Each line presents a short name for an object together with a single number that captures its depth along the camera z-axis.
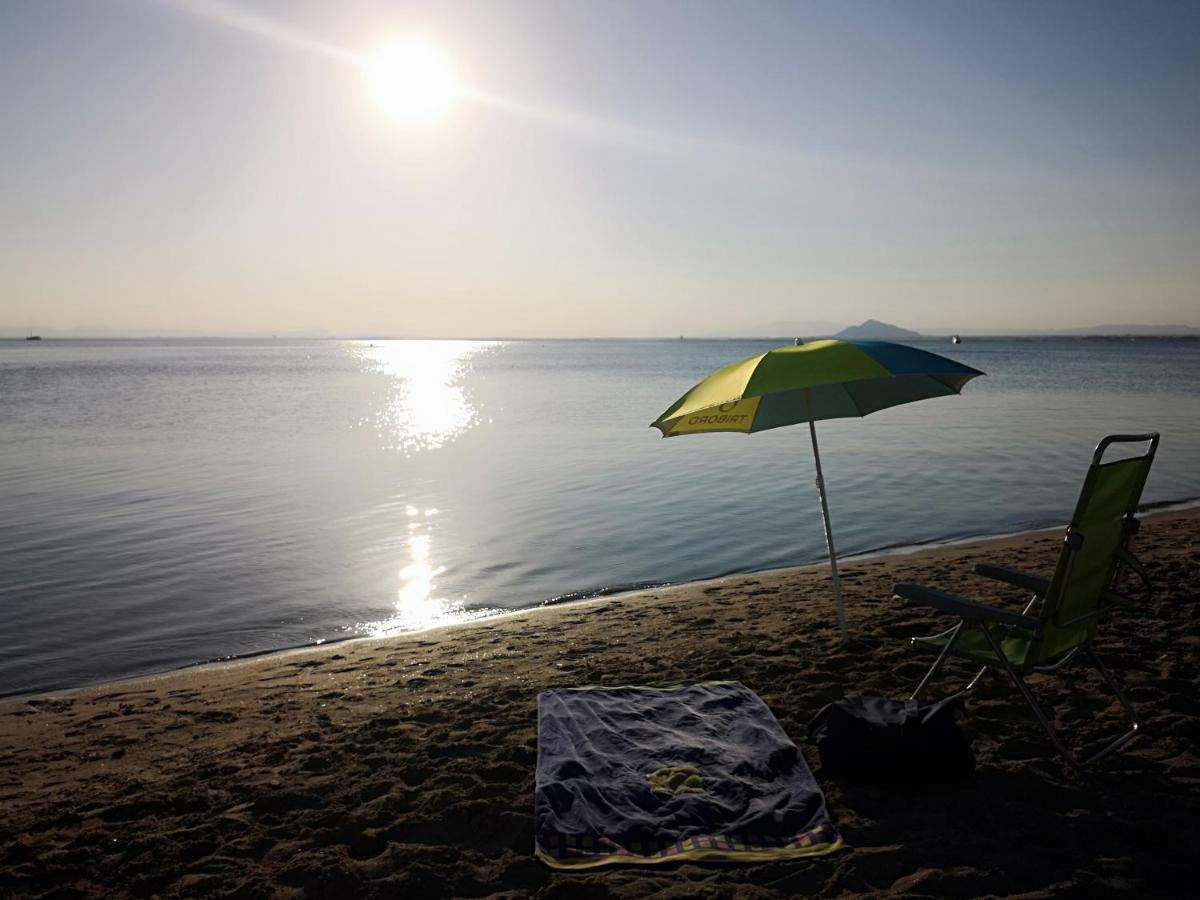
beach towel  3.65
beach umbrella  5.03
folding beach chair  3.99
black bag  4.07
